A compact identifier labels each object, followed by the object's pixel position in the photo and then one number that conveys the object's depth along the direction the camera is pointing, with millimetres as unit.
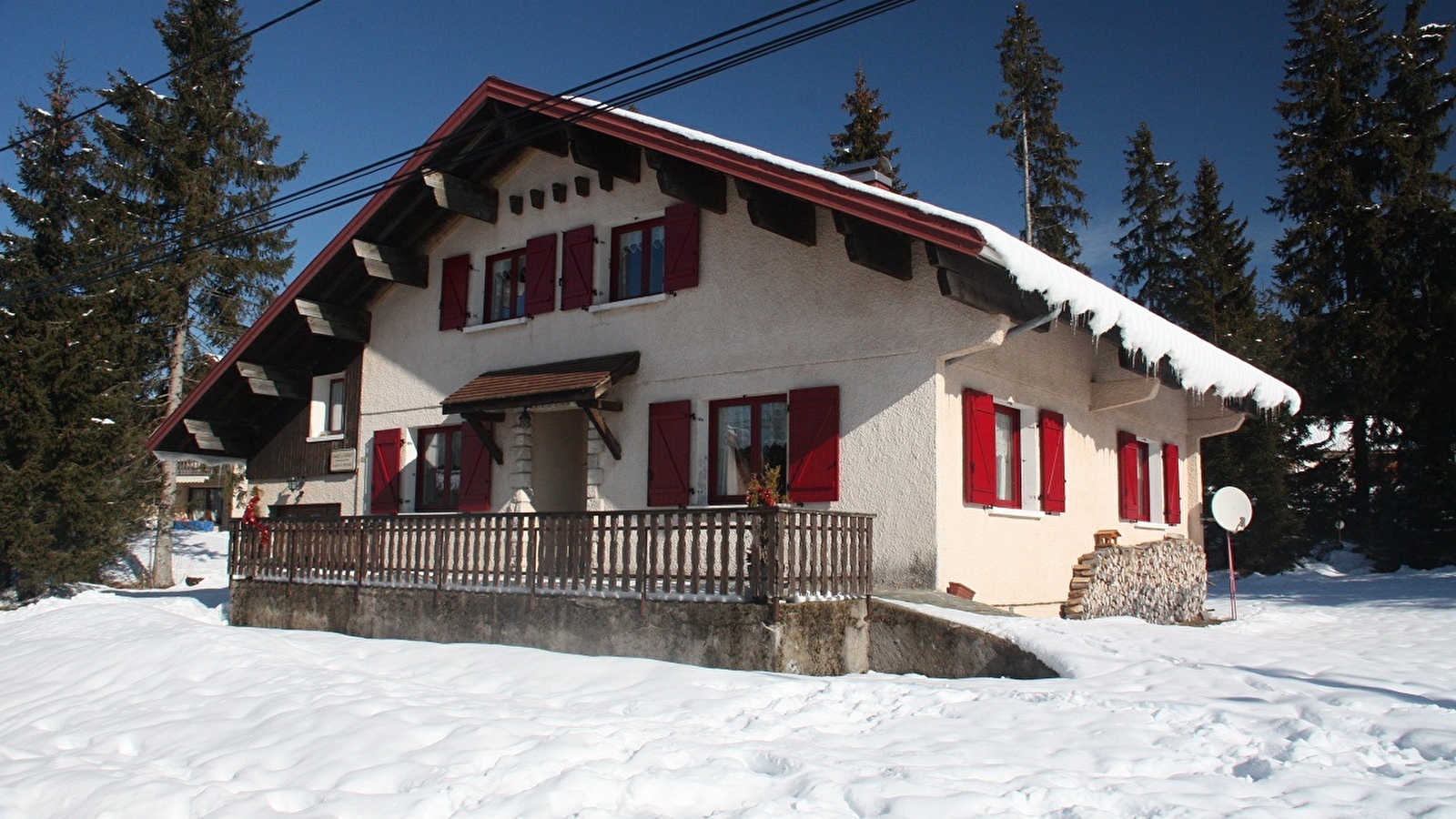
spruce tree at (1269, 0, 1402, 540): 26312
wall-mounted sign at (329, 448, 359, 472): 16922
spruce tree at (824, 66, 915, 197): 31578
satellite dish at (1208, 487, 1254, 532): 14359
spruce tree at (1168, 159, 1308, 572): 26875
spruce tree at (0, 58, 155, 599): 22500
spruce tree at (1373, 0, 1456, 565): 24906
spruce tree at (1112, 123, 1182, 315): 36812
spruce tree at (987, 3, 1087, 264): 32781
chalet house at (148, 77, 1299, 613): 10898
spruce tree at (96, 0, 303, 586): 27938
